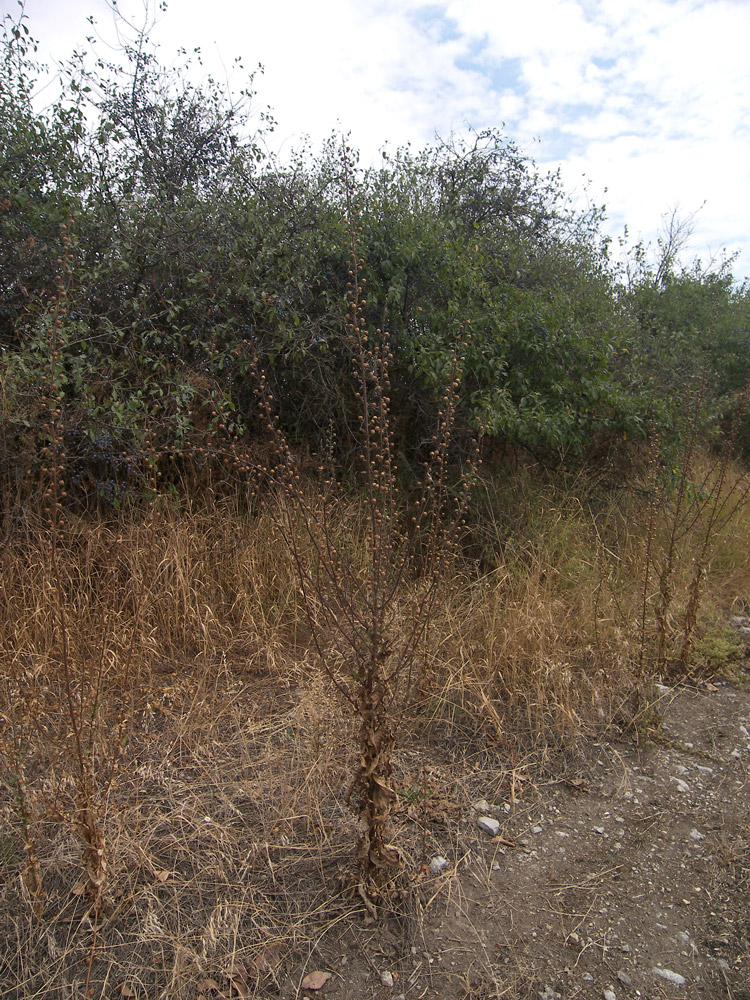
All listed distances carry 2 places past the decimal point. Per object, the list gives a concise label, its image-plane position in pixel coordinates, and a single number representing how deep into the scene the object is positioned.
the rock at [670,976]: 1.95
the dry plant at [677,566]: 3.59
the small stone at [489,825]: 2.53
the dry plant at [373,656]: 2.05
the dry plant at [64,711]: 1.98
